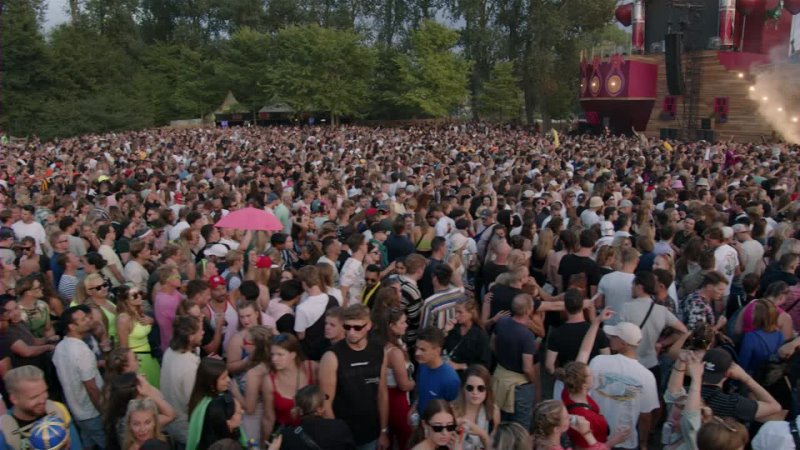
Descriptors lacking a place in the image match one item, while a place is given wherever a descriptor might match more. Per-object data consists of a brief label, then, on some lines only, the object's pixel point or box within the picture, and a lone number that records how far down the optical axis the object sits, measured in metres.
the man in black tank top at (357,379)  4.30
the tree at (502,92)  47.56
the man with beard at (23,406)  3.59
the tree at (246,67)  51.38
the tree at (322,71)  46.75
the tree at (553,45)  46.22
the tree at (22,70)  39.19
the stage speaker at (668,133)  33.81
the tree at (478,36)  50.03
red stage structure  31.34
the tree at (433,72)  46.72
